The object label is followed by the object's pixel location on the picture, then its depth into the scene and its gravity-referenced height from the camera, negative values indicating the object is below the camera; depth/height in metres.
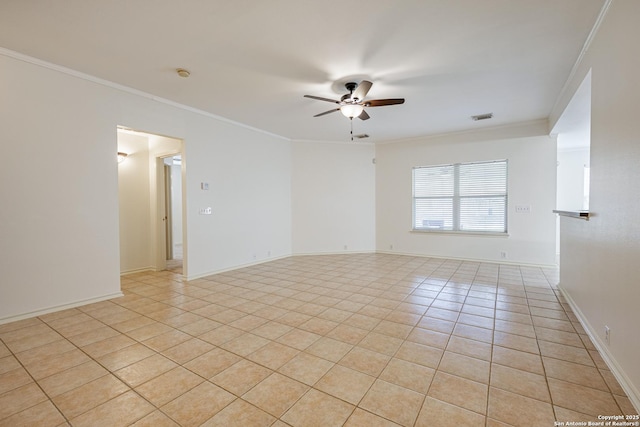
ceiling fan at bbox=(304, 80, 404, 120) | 3.27 +1.32
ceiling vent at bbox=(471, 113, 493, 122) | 4.93 +1.62
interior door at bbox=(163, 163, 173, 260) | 5.48 +0.14
